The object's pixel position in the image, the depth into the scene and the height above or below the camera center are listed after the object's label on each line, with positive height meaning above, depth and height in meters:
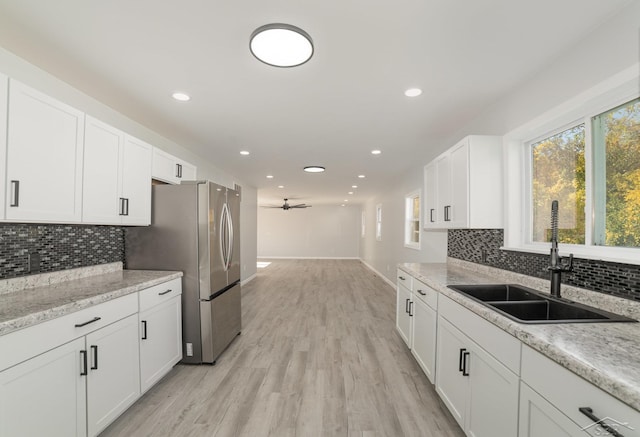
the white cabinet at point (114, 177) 2.09 +0.35
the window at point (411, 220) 5.52 +0.04
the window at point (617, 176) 1.51 +0.28
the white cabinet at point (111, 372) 1.69 -1.00
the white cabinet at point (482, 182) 2.46 +0.35
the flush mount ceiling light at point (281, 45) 1.61 +1.05
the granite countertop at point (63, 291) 1.38 -0.48
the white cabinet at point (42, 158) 1.56 +0.37
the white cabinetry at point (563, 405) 0.82 -0.61
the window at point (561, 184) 1.88 +0.29
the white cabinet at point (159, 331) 2.20 -0.95
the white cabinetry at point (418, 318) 2.31 -0.91
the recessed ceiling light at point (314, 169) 5.13 +0.97
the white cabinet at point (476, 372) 1.31 -0.83
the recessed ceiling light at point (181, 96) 2.44 +1.08
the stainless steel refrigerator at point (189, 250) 2.77 -0.30
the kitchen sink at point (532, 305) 1.46 -0.50
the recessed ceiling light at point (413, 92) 2.34 +1.09
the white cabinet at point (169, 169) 2.88 +0.57
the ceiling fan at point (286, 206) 10.13 +0.54
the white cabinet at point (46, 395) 1.26 -0.87
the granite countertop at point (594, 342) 0.84 -0.45
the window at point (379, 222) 8.81 +0.00
